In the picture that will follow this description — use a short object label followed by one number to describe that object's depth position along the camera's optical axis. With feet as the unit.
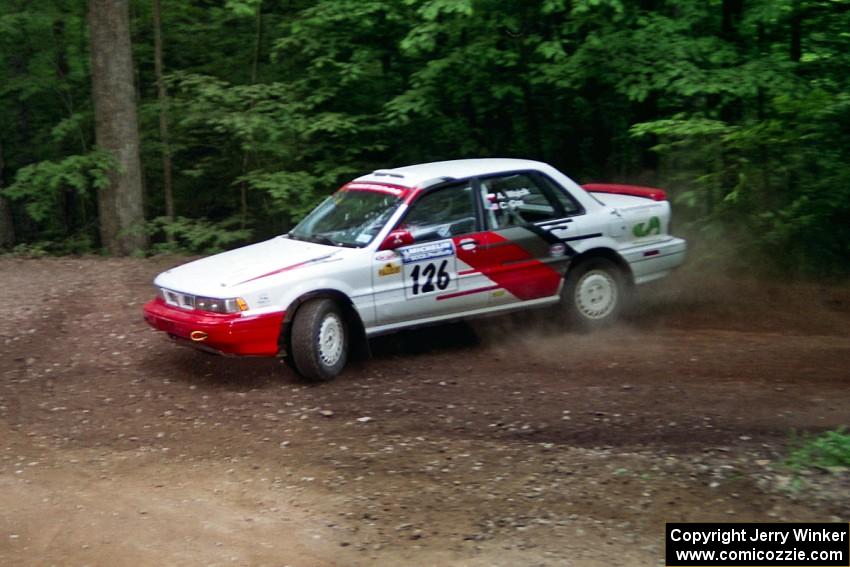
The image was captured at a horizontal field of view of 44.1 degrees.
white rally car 28.53
